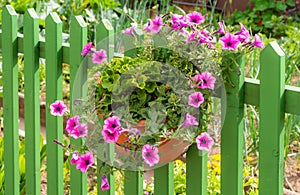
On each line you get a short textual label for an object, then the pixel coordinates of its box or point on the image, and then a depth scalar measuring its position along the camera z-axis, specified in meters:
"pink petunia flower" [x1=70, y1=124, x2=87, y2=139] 2.45
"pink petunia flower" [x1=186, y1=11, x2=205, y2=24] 2.37
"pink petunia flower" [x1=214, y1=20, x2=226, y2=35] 2.29
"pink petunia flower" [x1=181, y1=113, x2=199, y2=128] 2.26
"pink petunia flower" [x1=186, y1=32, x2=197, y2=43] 2.32
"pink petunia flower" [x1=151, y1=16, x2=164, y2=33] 2.39
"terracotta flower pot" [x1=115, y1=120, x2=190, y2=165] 2.32
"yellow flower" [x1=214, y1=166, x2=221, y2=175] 3.48
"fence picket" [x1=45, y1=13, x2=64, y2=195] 2.96
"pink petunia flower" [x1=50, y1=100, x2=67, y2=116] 2.54
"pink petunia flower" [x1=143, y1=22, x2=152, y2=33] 2.42
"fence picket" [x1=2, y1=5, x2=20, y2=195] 3.25
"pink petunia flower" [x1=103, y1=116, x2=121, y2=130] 2.30
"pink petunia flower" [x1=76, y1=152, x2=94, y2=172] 2.47
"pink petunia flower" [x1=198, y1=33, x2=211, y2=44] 2.31
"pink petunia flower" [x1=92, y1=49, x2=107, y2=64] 2.48
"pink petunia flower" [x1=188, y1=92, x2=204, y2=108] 2.27
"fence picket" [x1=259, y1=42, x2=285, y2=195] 2.20
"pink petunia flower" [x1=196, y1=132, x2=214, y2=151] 2.30
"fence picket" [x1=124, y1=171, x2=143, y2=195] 2.67
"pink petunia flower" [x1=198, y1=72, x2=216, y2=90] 2.27
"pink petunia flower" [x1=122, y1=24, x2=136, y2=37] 2.46
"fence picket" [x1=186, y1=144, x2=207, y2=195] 2.47
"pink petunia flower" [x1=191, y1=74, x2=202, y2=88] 2.28
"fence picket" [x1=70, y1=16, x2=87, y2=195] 2.69
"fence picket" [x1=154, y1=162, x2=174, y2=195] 2.58
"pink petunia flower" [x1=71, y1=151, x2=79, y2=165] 2.47
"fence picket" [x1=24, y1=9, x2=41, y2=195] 3.09
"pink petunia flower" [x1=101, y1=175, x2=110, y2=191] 2.48
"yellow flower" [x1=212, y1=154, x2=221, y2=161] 3.58
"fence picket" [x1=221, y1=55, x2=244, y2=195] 2.32
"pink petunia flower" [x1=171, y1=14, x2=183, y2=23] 2.37
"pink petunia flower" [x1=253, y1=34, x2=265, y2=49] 2.25
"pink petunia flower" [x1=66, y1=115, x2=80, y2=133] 2.46
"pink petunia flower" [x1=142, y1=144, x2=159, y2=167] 2.30
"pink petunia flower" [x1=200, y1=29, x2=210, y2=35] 2.35
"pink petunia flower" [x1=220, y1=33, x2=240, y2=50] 2.24
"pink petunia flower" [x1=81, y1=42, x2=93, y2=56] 2.56
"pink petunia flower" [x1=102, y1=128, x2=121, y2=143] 2.30
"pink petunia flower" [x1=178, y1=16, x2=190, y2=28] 2.35
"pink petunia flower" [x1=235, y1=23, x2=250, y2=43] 2.26
